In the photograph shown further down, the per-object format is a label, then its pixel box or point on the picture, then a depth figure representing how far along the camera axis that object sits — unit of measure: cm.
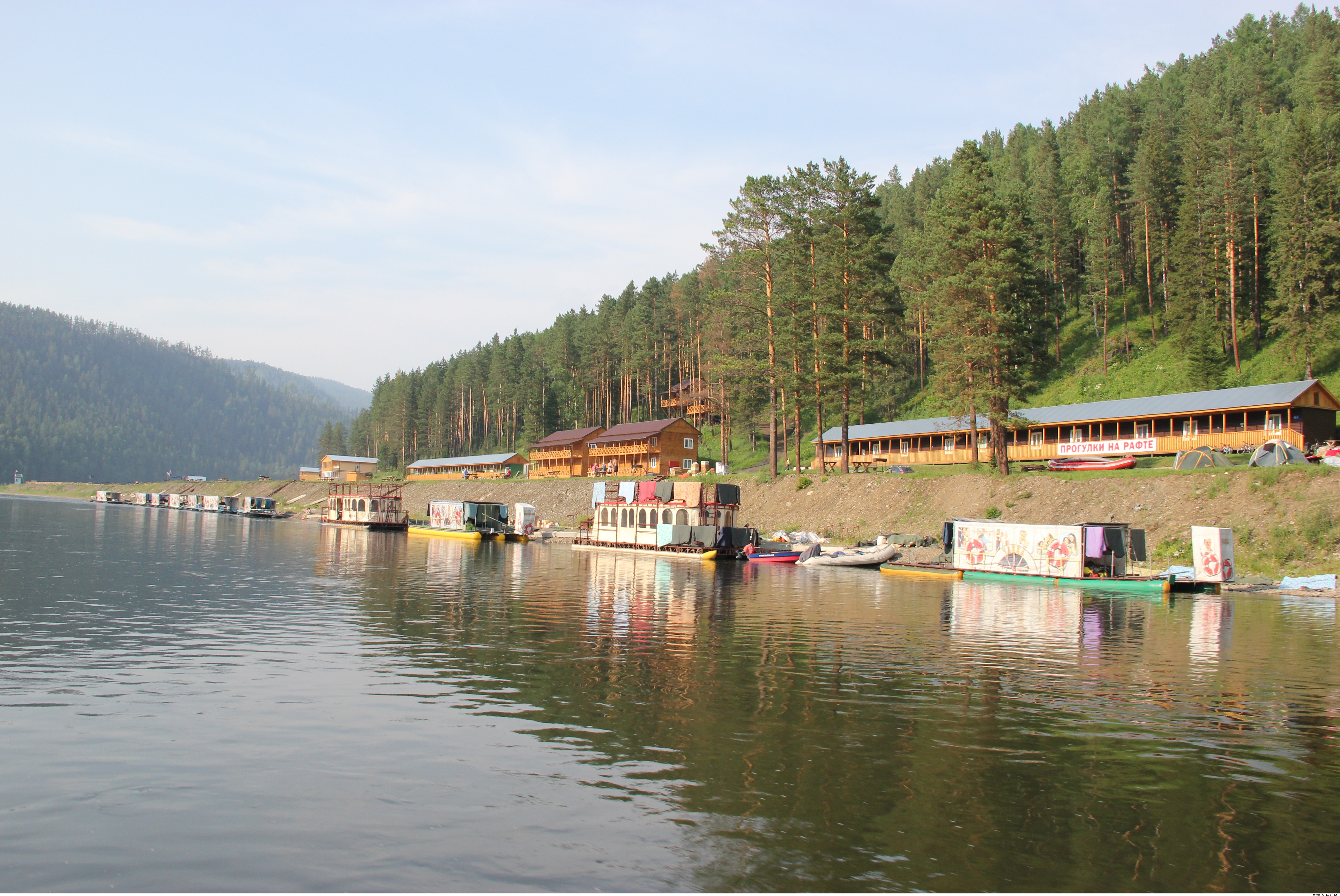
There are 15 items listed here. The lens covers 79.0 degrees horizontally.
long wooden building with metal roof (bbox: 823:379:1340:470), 5762
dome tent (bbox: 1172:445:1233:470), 5188
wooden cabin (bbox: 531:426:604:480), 11812
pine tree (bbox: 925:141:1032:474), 5641
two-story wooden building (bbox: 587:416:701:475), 10425
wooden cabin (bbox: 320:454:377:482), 16050
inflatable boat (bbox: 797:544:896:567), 5191
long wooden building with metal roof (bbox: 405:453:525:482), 13425
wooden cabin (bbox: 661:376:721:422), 10662
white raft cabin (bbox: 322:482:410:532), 9869
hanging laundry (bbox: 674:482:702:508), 6153
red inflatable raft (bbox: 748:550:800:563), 5600
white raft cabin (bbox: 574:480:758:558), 5972
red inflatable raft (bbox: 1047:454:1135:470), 5847
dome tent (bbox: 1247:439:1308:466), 4962
